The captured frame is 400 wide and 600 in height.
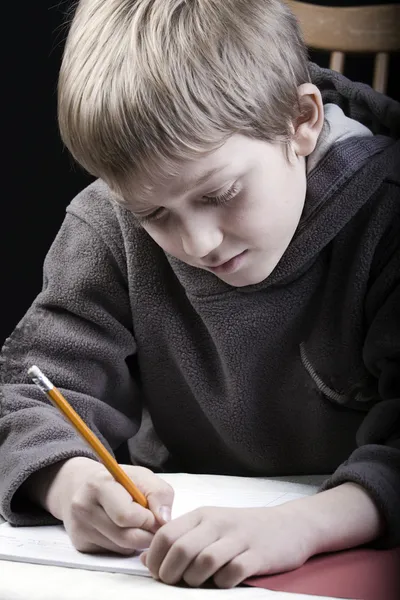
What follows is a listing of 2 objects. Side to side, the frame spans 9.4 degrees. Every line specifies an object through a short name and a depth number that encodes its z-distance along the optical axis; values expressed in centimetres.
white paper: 167
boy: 170
